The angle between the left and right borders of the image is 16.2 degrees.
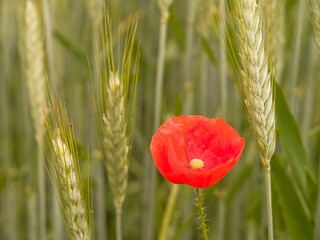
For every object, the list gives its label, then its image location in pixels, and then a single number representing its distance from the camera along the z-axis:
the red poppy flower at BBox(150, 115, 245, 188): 0.66
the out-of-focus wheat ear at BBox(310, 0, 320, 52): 0.77
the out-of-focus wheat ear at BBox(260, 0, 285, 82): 0.72
